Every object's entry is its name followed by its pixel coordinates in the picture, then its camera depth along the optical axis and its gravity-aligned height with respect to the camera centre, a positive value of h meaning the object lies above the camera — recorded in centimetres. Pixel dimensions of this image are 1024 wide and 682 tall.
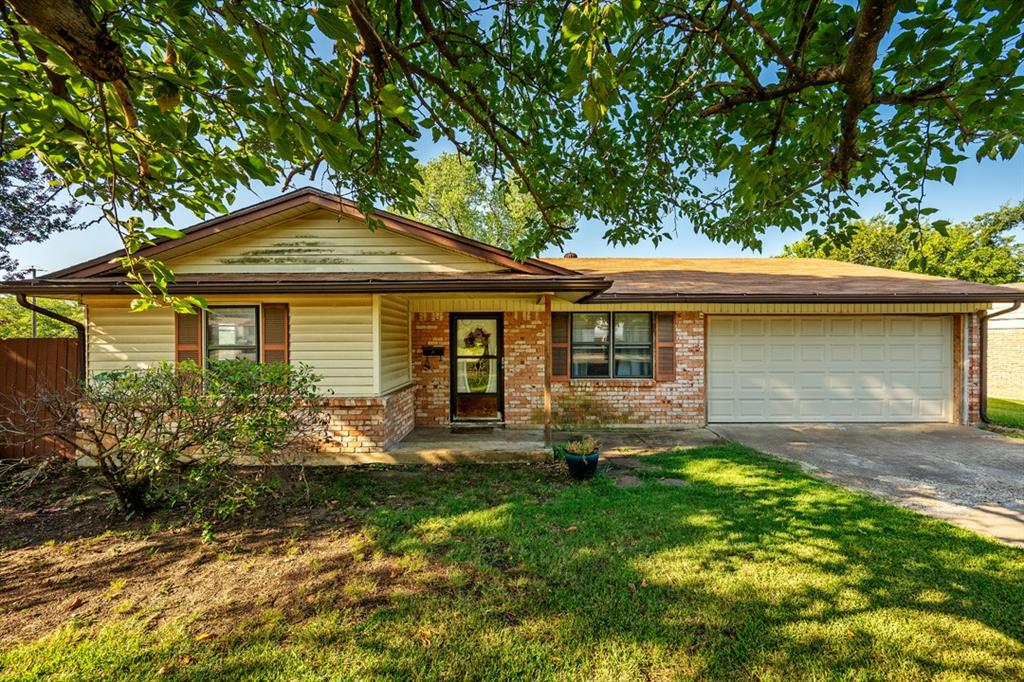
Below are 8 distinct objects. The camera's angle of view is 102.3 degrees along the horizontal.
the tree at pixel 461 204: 2014 +685
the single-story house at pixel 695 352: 805 -27
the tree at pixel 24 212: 1212 +408
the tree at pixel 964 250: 2461 +590
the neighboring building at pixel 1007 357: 1397 -66
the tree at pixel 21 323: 1315 +65
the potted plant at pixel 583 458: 532 -154
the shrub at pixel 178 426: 407 -88
